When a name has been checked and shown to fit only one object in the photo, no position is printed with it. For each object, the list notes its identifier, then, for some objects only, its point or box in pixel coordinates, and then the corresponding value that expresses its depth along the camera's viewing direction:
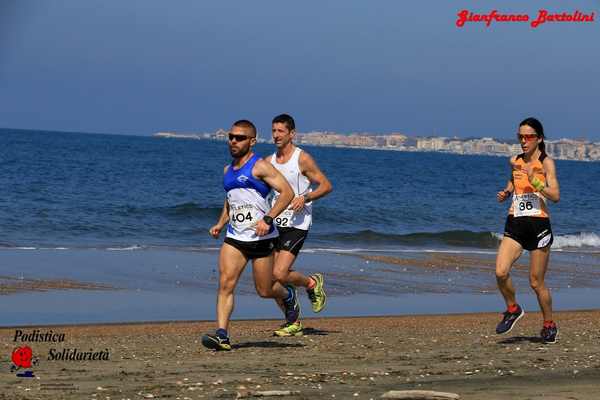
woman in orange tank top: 17.88
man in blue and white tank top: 16.58
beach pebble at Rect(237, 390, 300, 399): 12.72
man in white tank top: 18.70
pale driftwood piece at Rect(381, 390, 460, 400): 12.35
